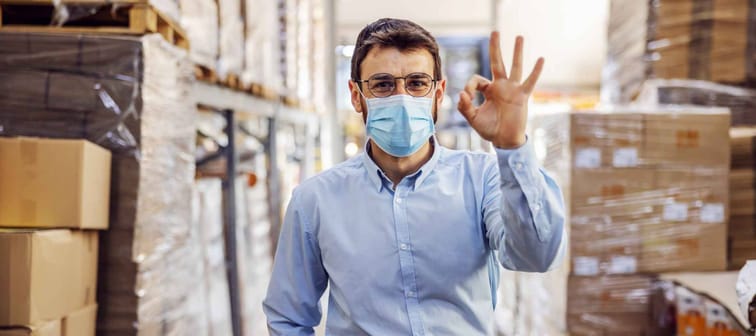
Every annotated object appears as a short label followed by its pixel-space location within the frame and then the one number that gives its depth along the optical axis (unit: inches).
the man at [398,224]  69.6
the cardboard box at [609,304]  162.9
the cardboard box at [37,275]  91.4
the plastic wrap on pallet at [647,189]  157.8
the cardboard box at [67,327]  91.7
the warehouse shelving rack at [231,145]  170.1
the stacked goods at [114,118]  113.4
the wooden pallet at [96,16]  119.3
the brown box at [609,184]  159.0
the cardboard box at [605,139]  157.4
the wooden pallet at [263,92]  206.4
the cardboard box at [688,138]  157.5
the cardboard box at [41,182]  100.8
